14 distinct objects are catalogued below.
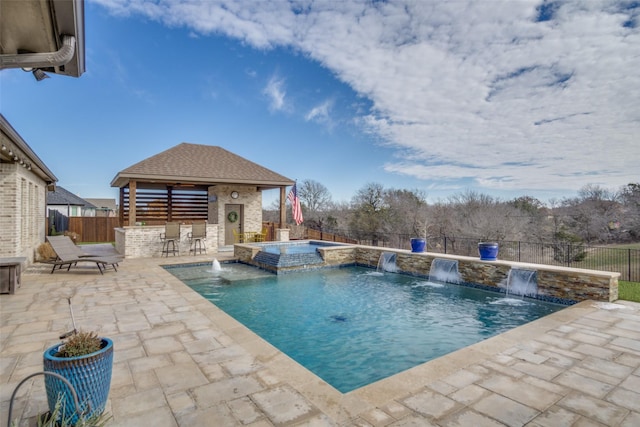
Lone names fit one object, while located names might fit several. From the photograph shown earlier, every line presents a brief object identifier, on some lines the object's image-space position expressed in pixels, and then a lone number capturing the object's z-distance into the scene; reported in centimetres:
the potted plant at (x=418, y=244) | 1007
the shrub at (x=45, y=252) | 1096
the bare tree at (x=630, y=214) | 1991
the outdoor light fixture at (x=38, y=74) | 273
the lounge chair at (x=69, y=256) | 869
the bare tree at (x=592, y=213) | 2120
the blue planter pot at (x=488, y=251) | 848
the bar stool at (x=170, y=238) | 1192
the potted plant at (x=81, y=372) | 217
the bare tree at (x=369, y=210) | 2684
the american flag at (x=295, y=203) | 1483
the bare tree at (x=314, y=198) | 3328
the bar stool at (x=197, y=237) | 1262
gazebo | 1327
